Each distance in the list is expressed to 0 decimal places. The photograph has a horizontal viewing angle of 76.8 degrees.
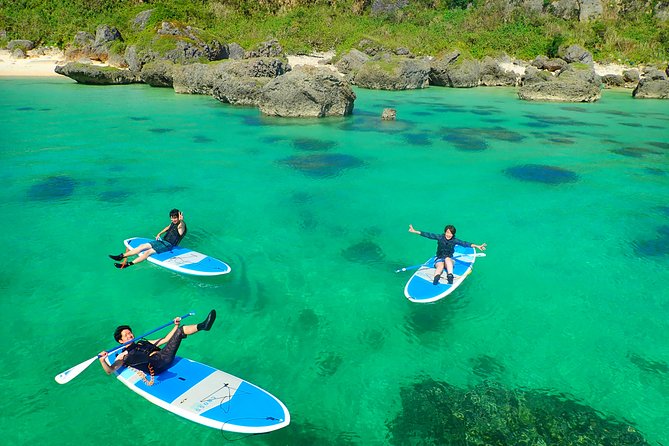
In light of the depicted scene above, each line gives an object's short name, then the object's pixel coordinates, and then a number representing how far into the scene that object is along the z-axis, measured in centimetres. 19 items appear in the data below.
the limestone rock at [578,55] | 6253
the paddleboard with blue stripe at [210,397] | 693
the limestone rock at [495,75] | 6056
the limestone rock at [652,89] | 5056
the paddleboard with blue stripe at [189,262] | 1150
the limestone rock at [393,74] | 5281
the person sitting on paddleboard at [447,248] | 1146
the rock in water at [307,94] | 3250
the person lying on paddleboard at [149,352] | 772
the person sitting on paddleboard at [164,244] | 1192
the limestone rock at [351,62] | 5938
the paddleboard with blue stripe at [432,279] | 1062
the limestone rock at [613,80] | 5969
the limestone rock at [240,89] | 3803
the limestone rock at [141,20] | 6203
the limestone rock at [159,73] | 4691
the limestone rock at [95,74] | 4844
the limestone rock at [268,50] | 5862
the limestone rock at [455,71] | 5769
